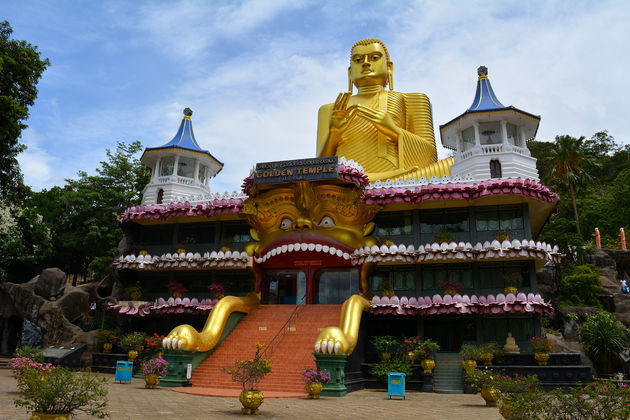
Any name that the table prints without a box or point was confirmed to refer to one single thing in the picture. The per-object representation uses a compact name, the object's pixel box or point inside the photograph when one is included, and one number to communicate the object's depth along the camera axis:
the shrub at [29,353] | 15.84
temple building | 21.14
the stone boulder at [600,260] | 34.25
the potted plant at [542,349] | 19.67
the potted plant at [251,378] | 12.15
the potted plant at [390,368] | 19.75
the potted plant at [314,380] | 15.98
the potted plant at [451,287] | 22.06
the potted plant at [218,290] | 26.16
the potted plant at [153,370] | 17.78
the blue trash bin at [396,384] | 16.83
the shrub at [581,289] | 29.33
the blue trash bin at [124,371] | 19.64
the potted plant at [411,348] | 20.22
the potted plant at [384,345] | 20.80
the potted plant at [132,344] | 23.67
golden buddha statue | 28.52
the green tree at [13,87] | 22.38
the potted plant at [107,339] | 25.23
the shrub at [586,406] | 6.82
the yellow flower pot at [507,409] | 8.52
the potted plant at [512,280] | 22.70
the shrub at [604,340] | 22.41
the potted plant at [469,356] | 19.17
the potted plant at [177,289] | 26.60
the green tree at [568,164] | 41.75
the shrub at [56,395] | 8.34
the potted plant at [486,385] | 14.55
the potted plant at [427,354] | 19.84
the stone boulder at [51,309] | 27.36
